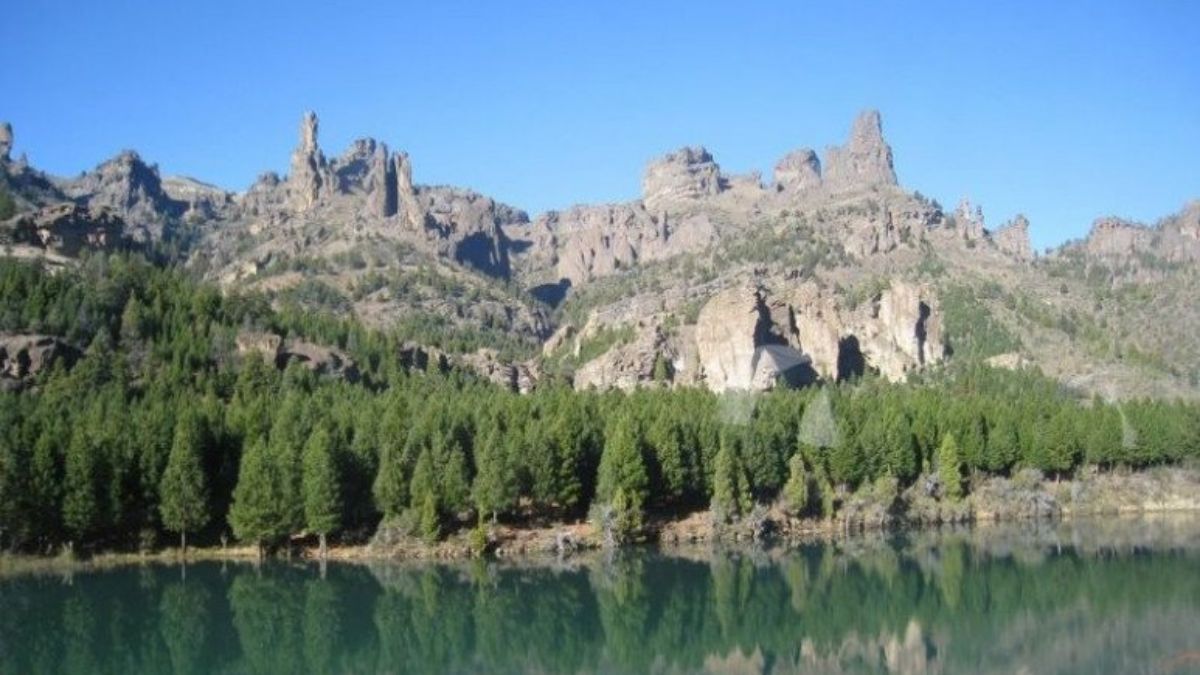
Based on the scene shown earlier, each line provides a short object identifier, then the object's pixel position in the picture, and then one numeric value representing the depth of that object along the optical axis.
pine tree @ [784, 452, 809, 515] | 103.81
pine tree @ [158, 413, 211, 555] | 85.44
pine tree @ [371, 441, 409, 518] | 89.88
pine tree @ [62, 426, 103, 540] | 81.94
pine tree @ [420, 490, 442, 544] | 88.38
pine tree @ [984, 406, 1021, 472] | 118.12
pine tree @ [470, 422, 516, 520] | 90.81
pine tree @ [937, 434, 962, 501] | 112.81
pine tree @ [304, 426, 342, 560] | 86.62
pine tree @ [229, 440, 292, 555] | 86.31
